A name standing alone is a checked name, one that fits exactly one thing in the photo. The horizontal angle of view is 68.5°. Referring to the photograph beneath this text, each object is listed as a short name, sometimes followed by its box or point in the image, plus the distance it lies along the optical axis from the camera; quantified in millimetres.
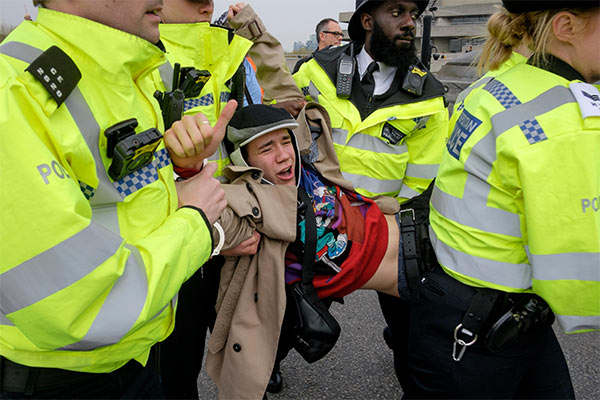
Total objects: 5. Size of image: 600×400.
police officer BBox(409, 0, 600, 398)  1182
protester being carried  1759
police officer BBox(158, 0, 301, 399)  1995
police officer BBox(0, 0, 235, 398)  846
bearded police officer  2492
